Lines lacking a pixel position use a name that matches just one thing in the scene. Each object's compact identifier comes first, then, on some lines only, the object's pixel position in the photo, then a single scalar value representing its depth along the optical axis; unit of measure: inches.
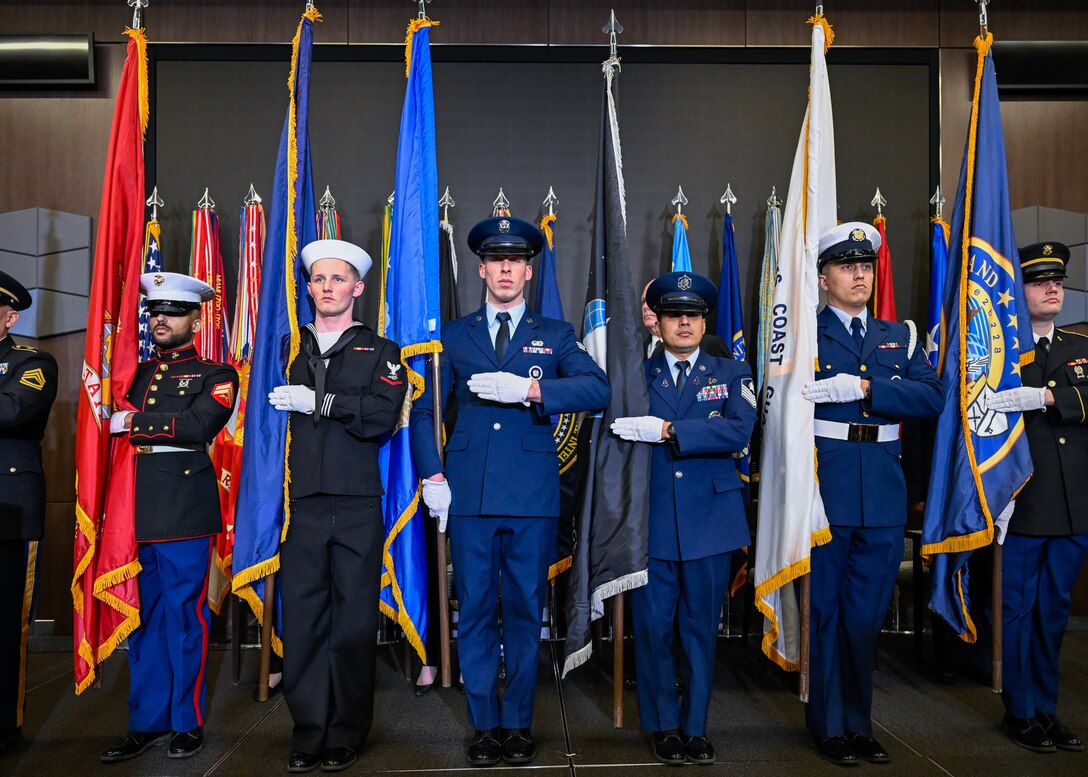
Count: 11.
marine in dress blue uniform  112.2
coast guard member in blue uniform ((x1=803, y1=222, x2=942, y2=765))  110.9
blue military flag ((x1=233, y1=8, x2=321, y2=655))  110.6
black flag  110.0
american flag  167.2
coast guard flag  114.0
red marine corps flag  113.1
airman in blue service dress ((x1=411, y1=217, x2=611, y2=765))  106.9
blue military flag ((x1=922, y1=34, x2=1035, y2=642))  121.8
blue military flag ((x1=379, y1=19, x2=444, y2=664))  116.3
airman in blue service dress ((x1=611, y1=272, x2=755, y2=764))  107.9
